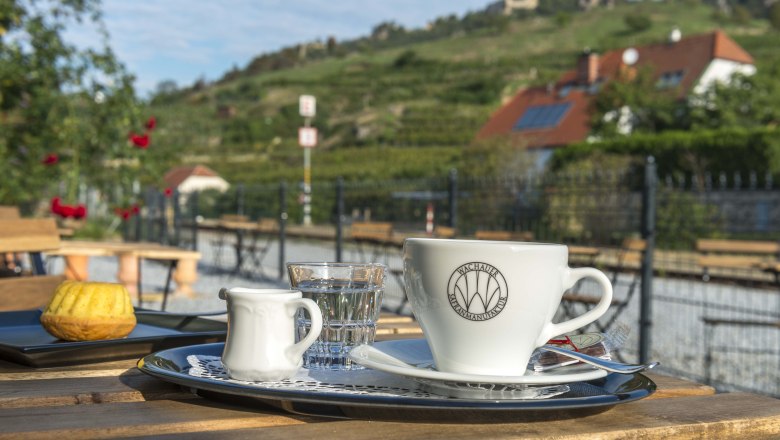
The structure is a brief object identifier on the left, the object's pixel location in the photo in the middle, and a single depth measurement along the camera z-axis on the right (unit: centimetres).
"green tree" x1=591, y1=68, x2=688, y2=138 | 2936
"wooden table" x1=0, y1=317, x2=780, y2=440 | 84
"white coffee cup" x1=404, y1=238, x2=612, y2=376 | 98
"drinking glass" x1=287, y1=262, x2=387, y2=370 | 118
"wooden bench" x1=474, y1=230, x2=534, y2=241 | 776
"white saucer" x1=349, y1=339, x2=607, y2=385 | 93
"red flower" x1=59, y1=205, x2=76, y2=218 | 747
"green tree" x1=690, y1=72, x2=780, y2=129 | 2708
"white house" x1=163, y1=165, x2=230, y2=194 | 4147
